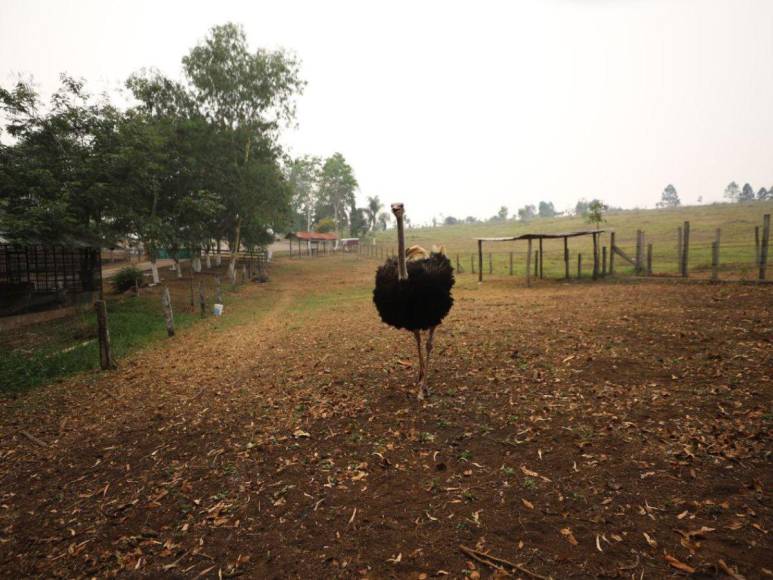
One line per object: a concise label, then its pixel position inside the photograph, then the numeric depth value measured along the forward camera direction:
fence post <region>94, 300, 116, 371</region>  8.19
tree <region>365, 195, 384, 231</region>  74.94
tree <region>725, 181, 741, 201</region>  139.62
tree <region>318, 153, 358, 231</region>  70.31
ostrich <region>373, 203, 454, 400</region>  5.61
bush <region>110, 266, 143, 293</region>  21.67
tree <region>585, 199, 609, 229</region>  33.34
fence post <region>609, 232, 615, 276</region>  19.61
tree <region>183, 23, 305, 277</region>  25.36
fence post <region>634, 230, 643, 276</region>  19.27
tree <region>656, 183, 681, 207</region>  141.48
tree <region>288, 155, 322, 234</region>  77.97
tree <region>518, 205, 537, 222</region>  118.12
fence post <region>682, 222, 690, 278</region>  15.67
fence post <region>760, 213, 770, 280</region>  13.76
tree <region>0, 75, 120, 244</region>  12.52
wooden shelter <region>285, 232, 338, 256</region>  59.30
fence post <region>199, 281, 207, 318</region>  15.34
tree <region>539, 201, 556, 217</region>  151.24
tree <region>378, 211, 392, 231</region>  99.96
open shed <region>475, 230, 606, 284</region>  19.84
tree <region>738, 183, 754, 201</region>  120.65
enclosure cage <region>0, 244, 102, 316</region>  14.39
